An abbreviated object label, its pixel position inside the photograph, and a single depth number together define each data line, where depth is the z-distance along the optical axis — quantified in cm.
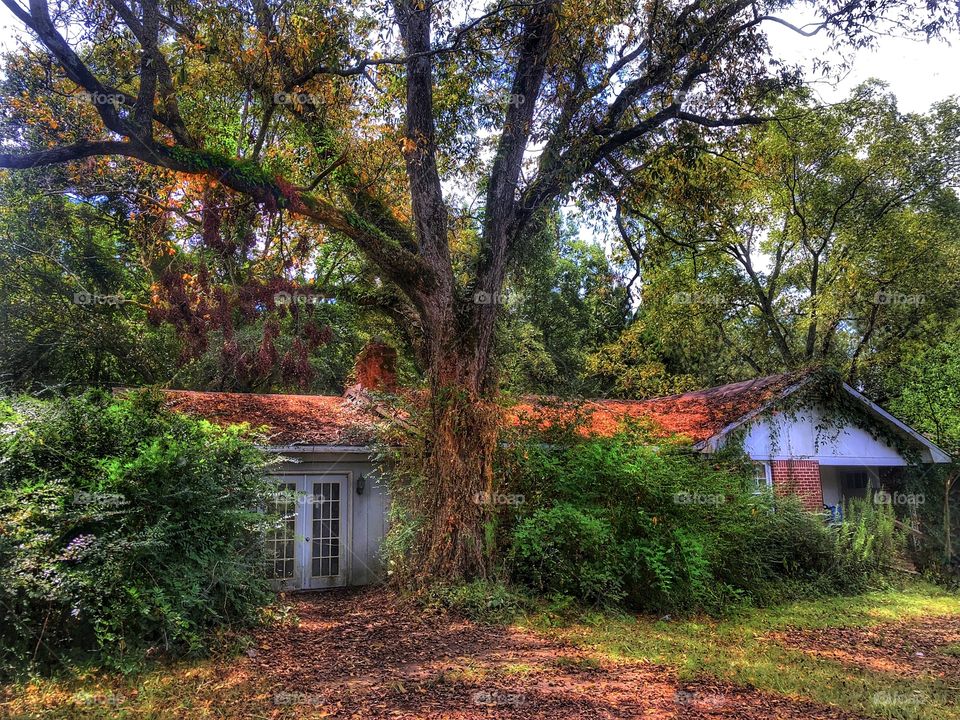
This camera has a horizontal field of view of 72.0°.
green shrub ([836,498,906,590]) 1280
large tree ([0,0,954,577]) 1043
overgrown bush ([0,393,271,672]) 656
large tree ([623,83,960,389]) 1961
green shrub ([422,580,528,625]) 935
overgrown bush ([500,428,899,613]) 1014
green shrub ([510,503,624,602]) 1003
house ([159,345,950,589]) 1234
